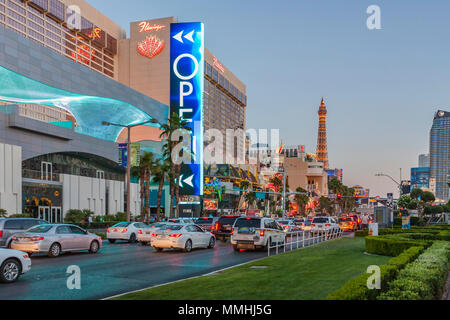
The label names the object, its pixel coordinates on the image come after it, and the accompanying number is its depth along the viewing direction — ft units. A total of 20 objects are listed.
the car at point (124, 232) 102.17
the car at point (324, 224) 121.80
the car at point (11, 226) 68.03
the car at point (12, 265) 41.01
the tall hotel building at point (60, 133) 155.74
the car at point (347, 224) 160.36
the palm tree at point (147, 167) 176.76
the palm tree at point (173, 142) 178.70
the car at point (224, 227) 102.27
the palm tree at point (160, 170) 178.10
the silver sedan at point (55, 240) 64.75
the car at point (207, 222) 111.24
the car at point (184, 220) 113.19
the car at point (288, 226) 134.19
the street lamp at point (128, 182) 116.26
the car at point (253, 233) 75.77
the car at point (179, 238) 75.56
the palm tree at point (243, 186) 430.57
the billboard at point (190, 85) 299.17
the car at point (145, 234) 95.81
